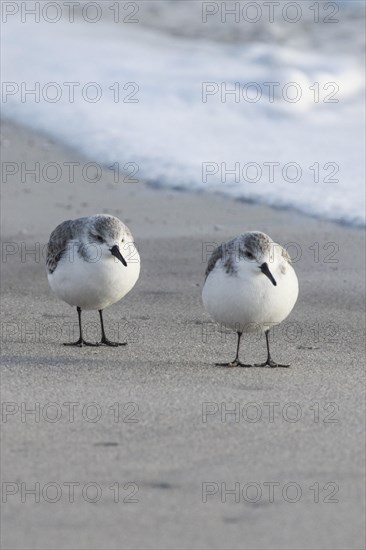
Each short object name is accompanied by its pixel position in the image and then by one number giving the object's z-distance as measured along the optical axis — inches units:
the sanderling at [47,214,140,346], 534.3
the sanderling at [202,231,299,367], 488.1
